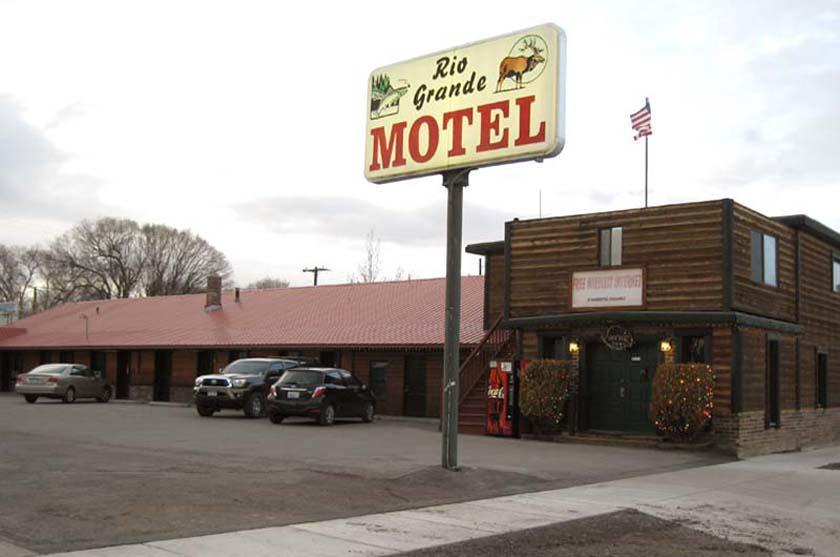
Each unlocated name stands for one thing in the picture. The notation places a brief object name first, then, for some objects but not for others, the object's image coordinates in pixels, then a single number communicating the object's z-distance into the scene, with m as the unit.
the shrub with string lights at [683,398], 18.92
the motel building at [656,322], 19.80
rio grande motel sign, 14.00
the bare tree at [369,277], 72.69
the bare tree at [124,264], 82.44
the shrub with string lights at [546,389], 21.27
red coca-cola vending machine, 22.25
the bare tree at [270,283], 106.31
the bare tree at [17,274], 90.31
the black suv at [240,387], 26.70
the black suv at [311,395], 24.25
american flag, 24.67
